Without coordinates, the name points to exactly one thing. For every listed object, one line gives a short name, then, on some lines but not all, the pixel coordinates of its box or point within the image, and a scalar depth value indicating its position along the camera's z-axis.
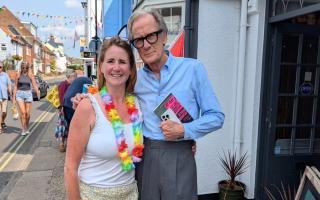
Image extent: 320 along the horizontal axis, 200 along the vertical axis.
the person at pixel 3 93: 9.23
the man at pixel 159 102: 1.97
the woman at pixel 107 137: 1.92
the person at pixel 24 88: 8.41
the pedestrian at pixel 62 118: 6.76
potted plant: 4.33
